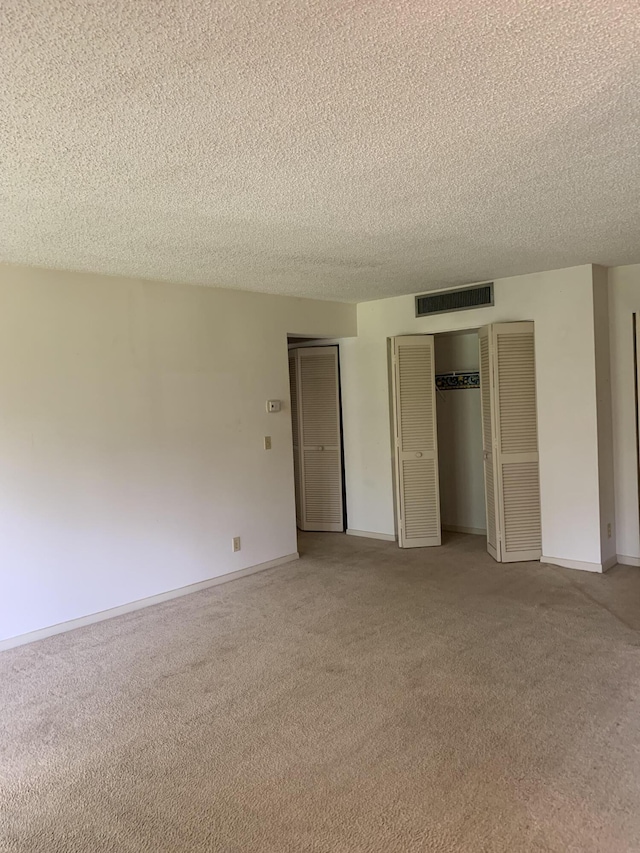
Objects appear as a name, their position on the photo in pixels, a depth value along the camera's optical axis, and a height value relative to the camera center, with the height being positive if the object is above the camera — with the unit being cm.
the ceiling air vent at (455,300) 515 +100
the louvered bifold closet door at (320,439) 632 -25
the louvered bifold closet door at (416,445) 560 -32
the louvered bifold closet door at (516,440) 493 -28
